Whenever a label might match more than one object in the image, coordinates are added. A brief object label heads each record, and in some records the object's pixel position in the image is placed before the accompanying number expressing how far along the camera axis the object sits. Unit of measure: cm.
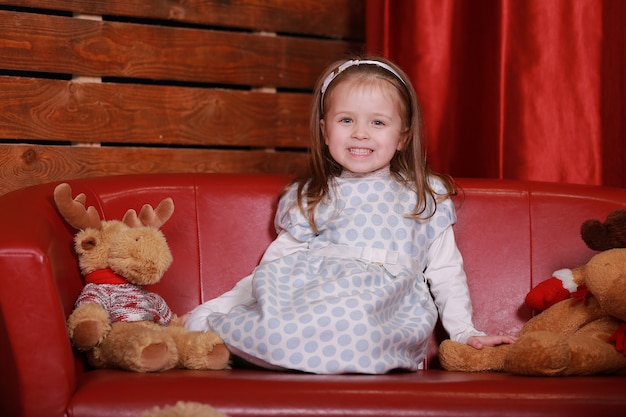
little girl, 204
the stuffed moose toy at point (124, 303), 201
